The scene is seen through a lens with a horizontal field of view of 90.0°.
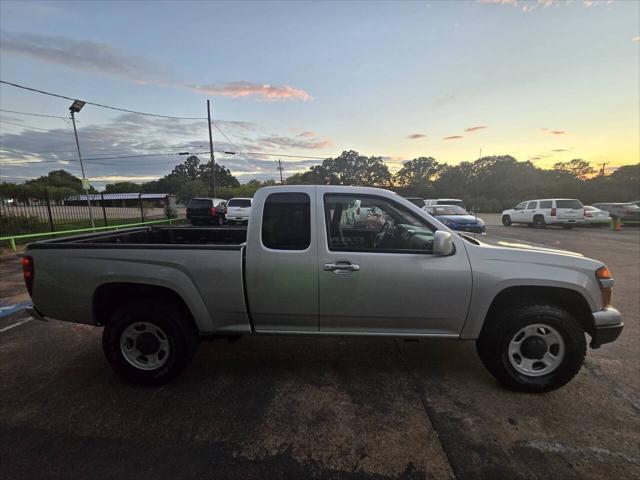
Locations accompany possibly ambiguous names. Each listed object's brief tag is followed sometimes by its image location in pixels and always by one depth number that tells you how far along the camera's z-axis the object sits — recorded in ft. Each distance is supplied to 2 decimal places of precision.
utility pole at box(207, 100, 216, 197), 104.75
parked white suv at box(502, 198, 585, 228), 59.00
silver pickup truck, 9.11
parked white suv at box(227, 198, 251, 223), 65.67
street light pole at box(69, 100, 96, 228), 47.42
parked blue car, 45.06
